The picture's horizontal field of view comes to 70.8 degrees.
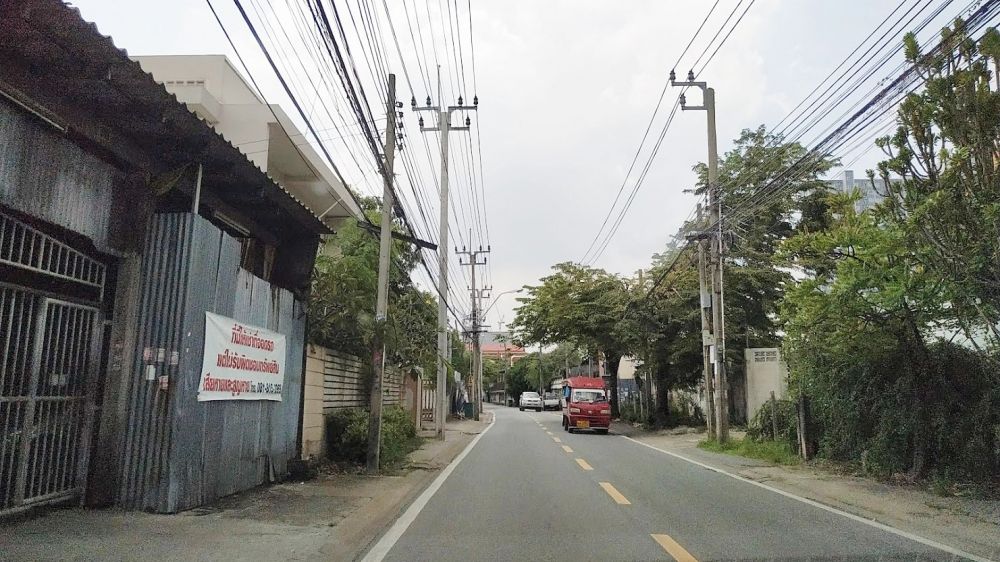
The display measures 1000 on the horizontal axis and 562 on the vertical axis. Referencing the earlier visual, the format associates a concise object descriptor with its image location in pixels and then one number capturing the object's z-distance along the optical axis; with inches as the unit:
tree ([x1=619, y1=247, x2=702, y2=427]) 1055.9
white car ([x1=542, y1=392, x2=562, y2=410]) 2407.1
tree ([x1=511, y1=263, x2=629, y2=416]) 1218.0
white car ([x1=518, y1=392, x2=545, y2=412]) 2405.3
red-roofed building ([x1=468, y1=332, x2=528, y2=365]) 4344.5
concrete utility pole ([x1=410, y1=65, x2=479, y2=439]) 815.7
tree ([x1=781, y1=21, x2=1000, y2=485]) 382.3
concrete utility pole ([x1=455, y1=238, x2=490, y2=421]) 1601.9
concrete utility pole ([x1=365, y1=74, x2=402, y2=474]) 496.7
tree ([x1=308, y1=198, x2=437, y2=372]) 506.0
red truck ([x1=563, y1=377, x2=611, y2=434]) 1066.1
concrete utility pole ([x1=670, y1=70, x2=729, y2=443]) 768.9
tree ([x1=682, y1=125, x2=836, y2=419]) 1050.1
